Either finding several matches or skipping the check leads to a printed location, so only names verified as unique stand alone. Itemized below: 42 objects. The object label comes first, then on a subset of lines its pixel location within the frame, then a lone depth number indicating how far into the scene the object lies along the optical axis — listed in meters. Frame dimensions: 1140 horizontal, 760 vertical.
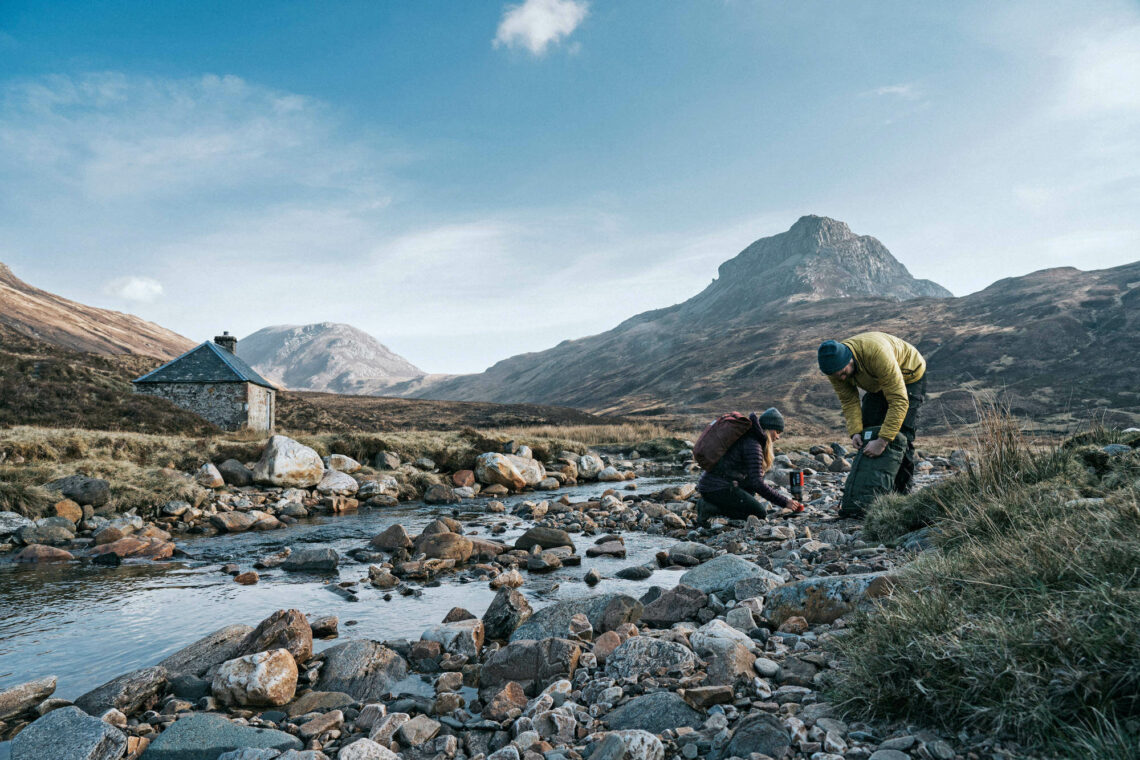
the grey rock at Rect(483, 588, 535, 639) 5.74
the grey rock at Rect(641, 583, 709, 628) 5.43
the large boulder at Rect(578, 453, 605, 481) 23.69
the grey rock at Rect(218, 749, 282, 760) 3.47
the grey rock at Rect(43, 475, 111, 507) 12.80
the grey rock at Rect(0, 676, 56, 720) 4.46
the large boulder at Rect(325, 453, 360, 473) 19.59
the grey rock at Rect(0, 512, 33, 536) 10.77
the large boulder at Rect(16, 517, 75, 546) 10.70
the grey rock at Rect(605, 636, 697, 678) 4.07
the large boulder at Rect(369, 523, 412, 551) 10.27
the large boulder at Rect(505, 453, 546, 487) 20.90
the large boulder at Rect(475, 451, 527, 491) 20.00
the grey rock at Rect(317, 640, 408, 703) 4.69
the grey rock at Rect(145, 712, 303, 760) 3.66
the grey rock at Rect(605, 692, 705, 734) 3.37
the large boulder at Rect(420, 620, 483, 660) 5.29
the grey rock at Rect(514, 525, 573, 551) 9.80
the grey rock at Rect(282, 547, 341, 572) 9.08
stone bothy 29.48
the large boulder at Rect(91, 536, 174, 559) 9.95
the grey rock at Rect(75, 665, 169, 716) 4.43
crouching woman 9.50
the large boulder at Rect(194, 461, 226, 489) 15.71
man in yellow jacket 7.39
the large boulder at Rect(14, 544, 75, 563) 9.63
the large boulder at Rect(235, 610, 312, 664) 5.11
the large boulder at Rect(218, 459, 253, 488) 16.77
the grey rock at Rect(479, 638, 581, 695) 4.40
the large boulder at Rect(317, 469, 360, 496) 17.08
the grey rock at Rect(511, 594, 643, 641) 5.28
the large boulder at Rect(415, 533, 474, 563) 9.28
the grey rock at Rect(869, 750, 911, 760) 2.49
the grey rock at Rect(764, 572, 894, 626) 4.59
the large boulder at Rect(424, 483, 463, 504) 17.53
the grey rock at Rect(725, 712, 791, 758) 2.81
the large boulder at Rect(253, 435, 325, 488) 16.95
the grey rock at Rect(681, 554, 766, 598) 6.02
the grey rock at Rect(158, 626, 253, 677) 5.08
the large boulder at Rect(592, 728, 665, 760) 2.91
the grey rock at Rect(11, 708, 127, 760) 3.65
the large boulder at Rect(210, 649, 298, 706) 4.52
